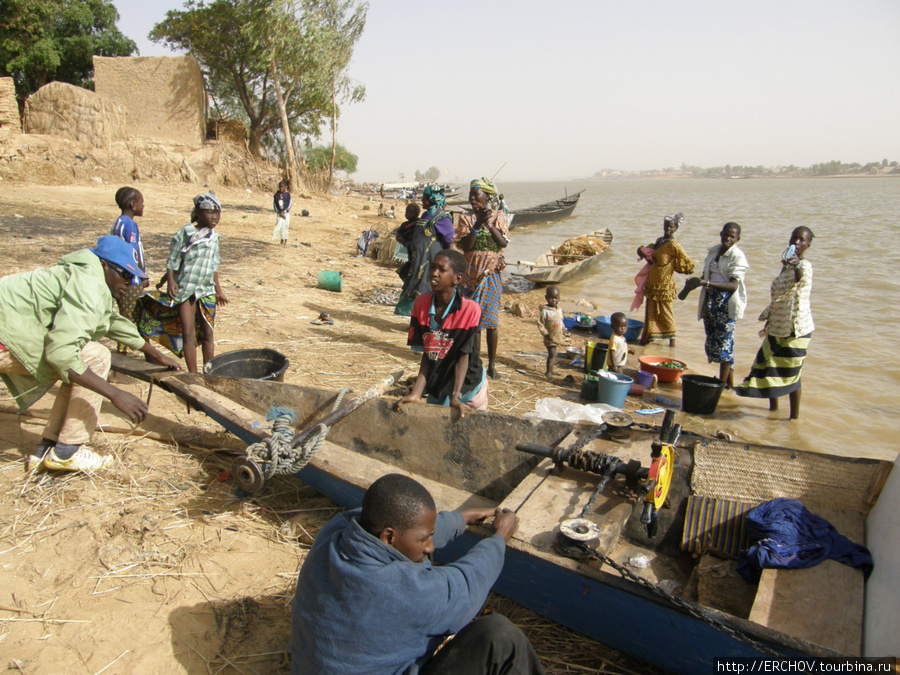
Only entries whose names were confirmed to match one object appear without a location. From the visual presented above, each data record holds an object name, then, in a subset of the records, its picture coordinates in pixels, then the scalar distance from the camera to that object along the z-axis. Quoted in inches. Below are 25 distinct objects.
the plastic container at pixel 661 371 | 255.9
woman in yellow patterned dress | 267.3
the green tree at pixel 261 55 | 766.5
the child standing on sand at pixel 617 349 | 227.1
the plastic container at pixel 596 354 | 247.3
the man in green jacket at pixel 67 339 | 117.2
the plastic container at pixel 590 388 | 227.3
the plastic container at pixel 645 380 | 247.3
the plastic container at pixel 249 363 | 171.6
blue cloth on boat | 97.8
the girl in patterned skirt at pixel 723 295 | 222.7
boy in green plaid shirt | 173.2
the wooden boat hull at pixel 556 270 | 478.0
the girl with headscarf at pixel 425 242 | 231.9
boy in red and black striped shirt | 128.4
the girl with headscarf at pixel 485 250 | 215.2
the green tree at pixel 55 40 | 761.6
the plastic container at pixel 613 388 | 211.5
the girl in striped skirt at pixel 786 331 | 194.1
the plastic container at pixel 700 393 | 216.7
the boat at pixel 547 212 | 991.6
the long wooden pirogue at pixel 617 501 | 85.8
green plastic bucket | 372.8
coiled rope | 112.1
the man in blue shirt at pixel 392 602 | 63.4
